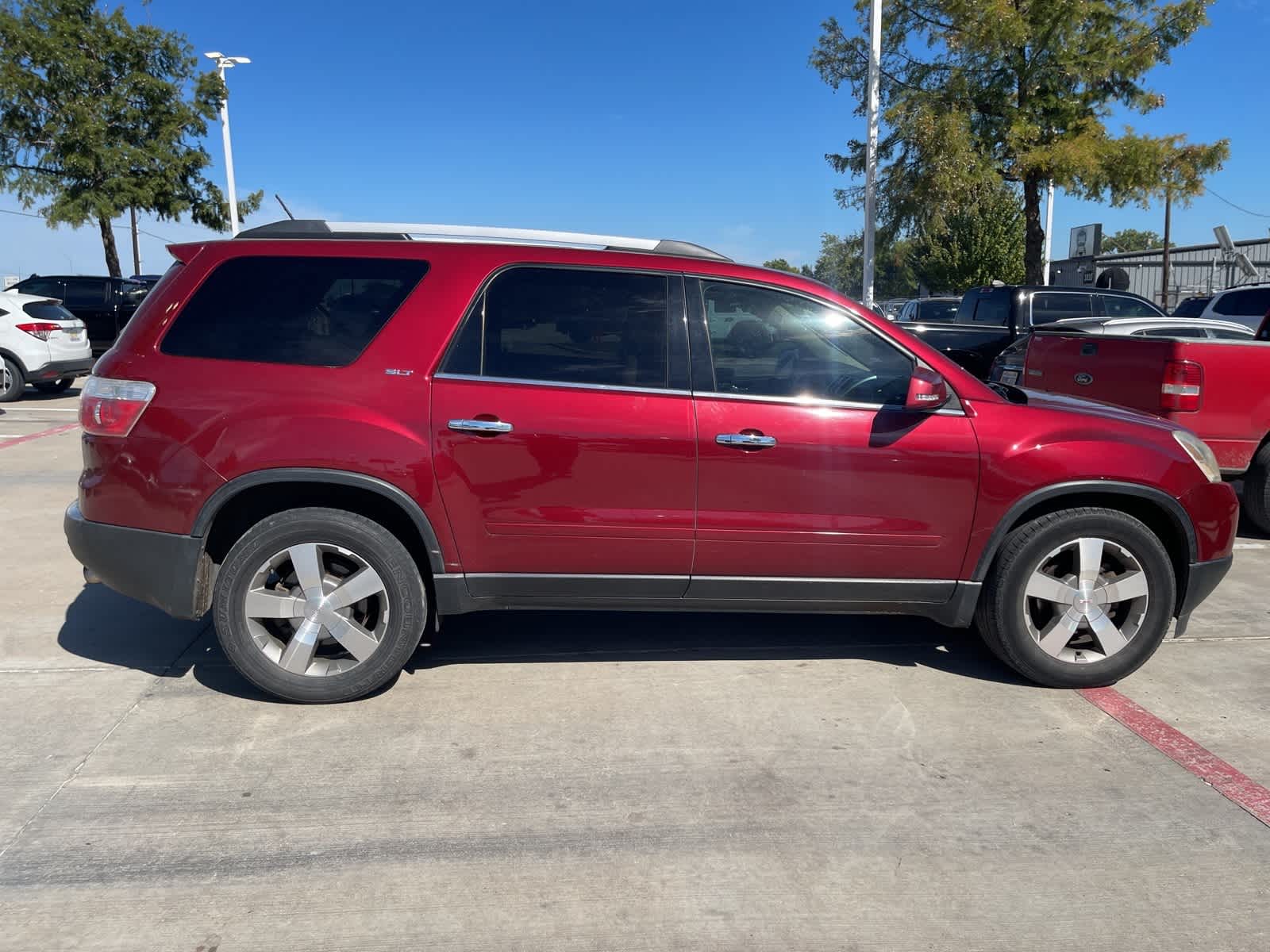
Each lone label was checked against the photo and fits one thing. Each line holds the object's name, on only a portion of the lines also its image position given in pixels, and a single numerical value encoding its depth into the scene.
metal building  29.98
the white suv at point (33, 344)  13.21
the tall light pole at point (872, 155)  16.48
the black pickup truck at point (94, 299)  18.47
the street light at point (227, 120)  25.47
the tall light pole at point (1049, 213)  22.52
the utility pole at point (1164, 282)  27.40
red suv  3.73
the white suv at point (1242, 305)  15.24
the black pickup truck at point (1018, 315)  13.07
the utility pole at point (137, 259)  45.56
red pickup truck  6.34
